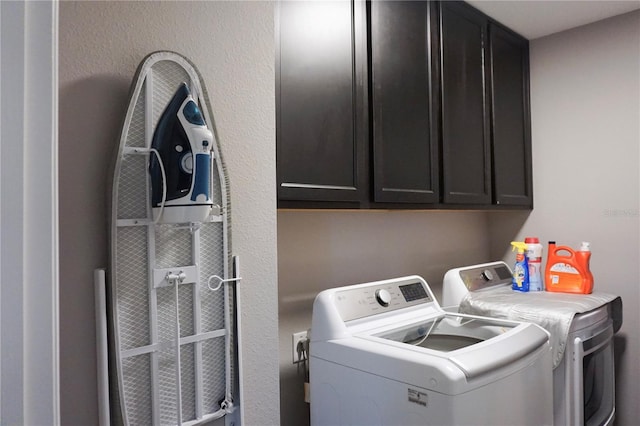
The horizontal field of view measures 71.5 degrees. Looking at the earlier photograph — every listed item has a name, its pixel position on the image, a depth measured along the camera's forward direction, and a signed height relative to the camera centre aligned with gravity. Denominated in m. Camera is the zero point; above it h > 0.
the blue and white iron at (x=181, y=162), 0.94 +0.13
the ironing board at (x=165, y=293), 0.92 -0.16
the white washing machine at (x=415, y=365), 1.14 -0.41
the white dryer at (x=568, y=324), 1.67 -0.42
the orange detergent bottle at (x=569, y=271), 2.04 -0.25
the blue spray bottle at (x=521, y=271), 2.16 -0.26
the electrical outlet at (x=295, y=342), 1.76 -0.47
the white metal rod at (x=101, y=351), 0.89 -0.25
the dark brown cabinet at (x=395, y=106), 1.40 +0.44
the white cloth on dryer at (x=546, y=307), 1.66 -0.36
